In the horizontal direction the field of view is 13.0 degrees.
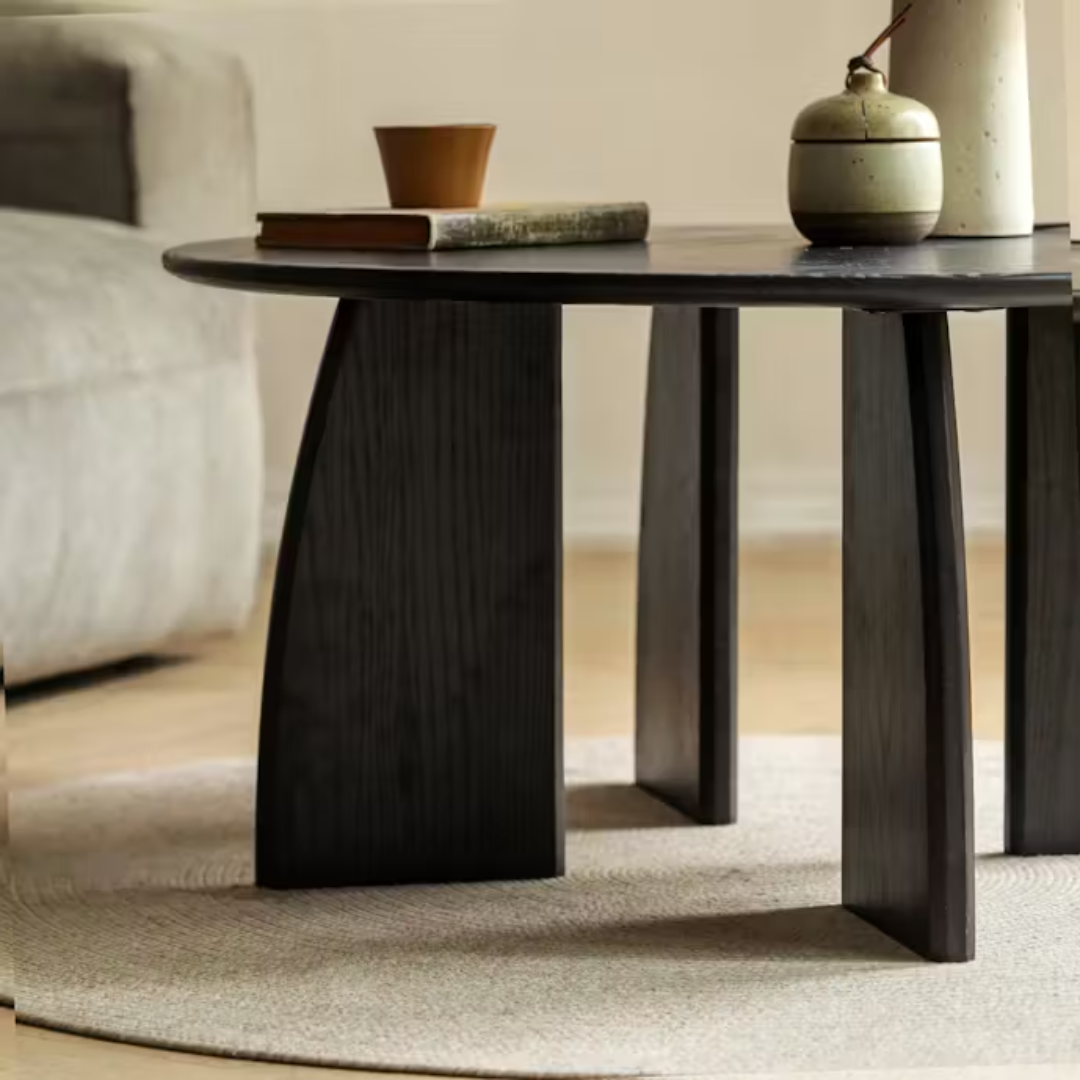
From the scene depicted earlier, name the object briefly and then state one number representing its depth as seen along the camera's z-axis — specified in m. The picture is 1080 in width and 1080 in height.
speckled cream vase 2.89
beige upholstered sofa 3.42
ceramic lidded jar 2.78
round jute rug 2.65
